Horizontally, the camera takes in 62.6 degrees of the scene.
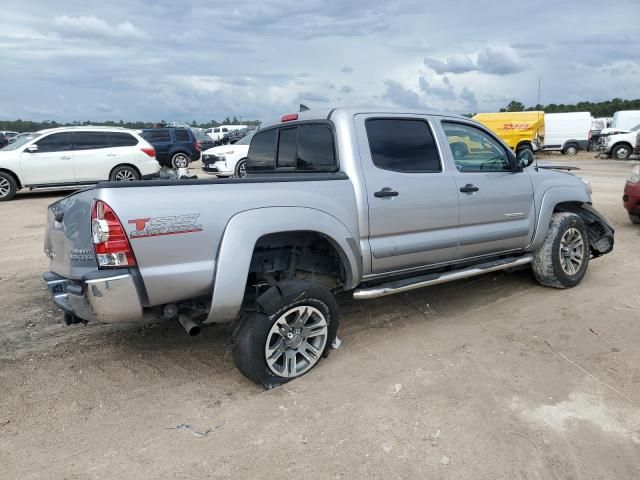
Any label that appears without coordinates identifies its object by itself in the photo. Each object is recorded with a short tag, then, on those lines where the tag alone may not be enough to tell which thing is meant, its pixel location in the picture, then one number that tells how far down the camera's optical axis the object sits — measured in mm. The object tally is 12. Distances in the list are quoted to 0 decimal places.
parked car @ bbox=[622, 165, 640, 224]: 8086
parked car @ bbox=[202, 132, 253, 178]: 15180
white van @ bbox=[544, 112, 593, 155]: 27828
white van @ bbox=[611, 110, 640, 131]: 30005
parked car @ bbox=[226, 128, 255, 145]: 29634
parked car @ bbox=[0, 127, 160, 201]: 12564
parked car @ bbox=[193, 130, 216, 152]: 30062
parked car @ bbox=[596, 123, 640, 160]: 25031
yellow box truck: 25375
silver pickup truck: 3102
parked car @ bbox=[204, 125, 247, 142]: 44141
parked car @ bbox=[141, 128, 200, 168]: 19953
